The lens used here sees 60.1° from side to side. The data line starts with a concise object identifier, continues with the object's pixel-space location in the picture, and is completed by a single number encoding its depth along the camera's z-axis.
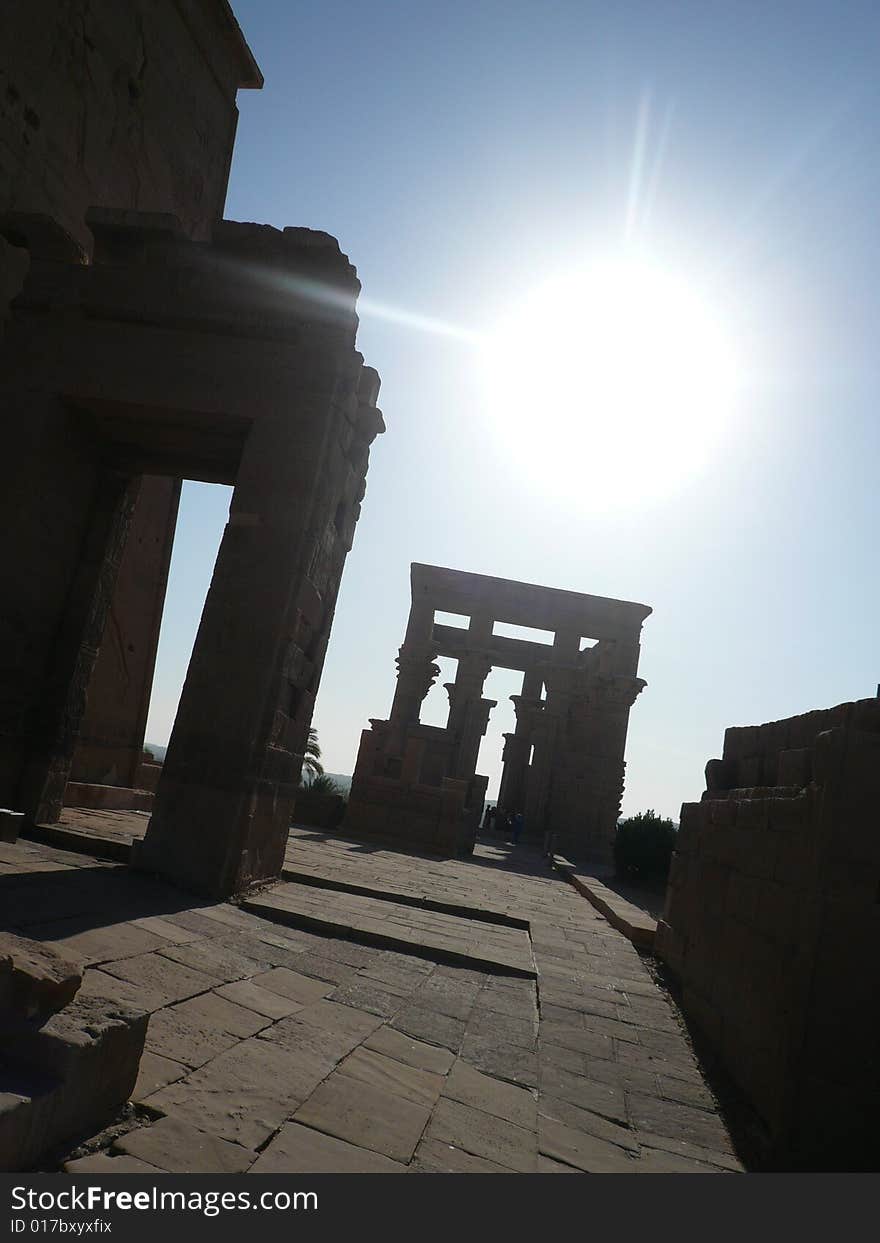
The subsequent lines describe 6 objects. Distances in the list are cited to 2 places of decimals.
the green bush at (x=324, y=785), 24.32
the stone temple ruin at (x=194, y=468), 5.79
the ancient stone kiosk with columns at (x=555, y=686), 25.25
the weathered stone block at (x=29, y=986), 2.08
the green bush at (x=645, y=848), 16.05
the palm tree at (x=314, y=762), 37.62
